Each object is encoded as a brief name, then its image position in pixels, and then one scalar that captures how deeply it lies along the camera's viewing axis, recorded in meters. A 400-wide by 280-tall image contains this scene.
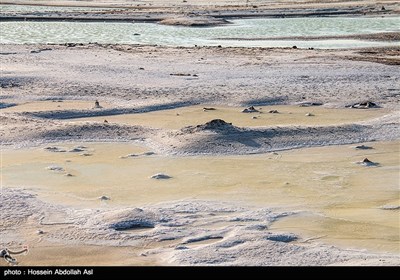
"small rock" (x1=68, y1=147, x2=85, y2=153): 11.90
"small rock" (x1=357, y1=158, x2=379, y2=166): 11.27
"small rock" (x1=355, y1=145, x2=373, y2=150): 12.16
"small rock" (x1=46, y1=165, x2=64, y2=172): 10.83
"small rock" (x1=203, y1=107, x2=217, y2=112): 15.22
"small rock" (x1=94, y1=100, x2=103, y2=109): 15.16
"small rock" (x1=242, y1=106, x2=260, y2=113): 14.94
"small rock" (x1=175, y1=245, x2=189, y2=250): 7.96
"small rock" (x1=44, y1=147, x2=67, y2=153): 11.88
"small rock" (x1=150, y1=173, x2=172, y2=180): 10.50
